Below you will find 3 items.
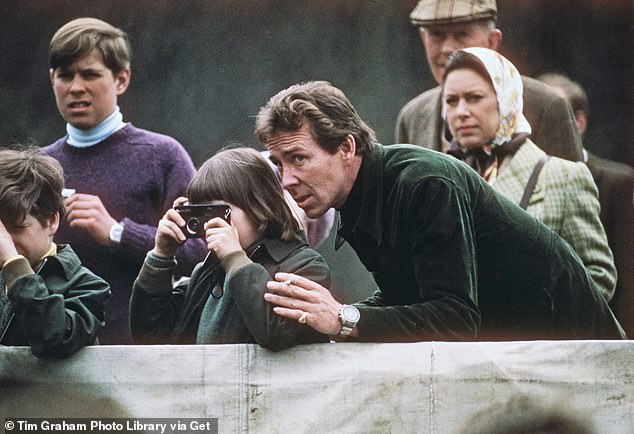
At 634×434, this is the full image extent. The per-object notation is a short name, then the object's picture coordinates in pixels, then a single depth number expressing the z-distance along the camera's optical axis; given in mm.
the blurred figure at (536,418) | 10623
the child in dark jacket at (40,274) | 10609
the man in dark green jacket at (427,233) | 11055
